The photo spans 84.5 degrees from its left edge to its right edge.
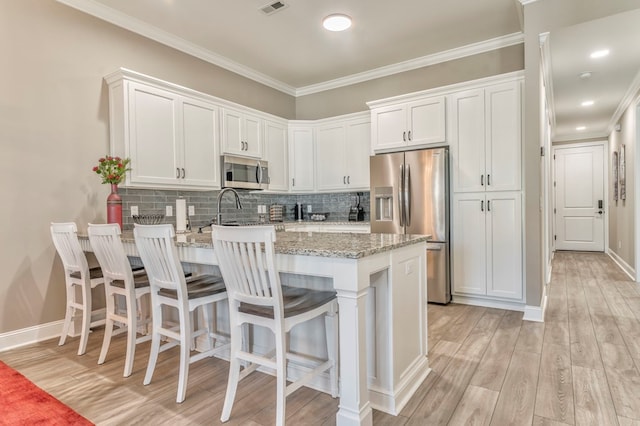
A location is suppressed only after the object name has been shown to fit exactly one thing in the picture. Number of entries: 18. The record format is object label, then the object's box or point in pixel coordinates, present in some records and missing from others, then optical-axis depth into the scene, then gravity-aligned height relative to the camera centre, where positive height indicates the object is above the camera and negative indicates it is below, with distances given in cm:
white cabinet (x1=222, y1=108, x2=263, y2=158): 404 +91
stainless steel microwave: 401 +44
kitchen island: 160 -50
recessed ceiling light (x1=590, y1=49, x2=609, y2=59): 389 +167
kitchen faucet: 262 -4
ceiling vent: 327 +190
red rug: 178 -105
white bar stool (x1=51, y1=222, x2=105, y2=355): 257 -49
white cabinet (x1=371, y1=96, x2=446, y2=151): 392 +95
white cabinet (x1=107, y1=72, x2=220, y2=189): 318 +74
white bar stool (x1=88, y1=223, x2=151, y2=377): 228 -49
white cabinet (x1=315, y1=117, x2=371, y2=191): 471 +73
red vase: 302 +4
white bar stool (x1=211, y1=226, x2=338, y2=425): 159 -49
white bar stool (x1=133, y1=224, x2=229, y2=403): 198 -50
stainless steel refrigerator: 377 +5
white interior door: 770 +11
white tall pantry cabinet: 352 +12
